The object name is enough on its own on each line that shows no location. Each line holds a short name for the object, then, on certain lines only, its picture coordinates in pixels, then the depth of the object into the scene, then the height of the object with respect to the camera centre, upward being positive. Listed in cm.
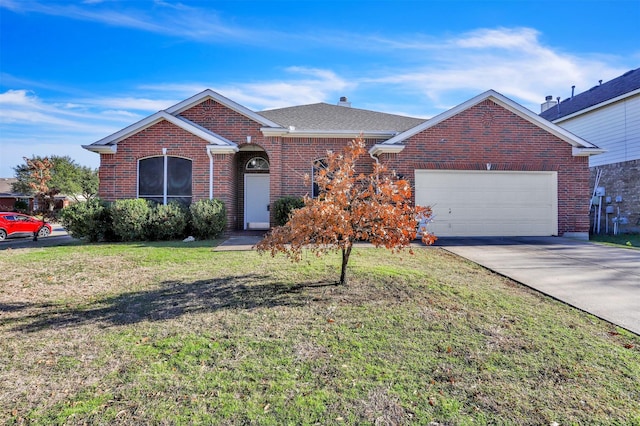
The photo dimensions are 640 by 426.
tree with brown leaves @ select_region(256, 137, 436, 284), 481 -10
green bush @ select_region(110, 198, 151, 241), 1044 -31
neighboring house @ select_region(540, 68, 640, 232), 1554 +338
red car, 1658 -84
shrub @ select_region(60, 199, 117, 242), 1041 -35
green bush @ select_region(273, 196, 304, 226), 1175 +8
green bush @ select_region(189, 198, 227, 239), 1085 -30
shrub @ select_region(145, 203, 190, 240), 1073 -42
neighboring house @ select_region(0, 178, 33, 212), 3838 +101
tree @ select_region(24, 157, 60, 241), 1516 +72
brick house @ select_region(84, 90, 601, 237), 1206 +156
